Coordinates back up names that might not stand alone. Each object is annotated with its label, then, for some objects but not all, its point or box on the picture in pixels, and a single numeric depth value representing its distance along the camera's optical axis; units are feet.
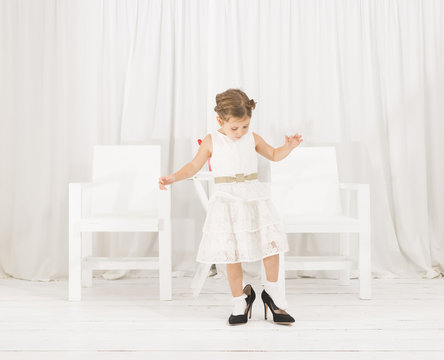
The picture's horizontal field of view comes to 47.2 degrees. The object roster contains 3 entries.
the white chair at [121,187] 9.09
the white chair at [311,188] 9.21
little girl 6.40
